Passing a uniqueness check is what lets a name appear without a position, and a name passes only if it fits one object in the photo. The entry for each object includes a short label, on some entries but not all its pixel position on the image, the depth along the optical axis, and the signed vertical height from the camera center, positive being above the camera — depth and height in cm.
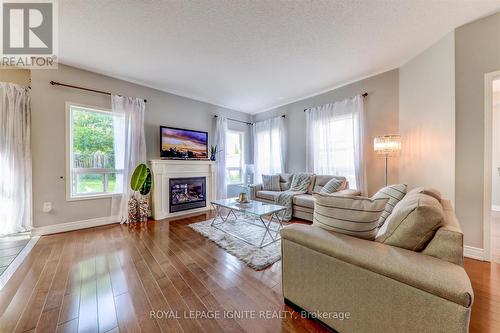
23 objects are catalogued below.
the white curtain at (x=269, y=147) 517 +54
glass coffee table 266 -97
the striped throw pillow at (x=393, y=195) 196 -32
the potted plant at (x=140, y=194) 364 -56
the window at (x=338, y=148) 391 +36
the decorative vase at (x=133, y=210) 363 -84
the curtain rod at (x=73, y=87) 310 +135
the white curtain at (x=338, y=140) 371 +53
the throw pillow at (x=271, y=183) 470 -43
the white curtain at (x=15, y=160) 288 +10
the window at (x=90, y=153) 333 +24
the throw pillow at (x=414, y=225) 109 -35
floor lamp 301 +33
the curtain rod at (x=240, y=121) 568 +135
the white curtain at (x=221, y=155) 518 +29
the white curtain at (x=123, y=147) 366 +36
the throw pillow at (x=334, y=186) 359 -39
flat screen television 419 +52
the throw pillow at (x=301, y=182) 422 -38
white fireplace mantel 393 -21
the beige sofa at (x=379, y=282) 86 -63
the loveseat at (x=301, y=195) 358 -62
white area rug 224 -107
